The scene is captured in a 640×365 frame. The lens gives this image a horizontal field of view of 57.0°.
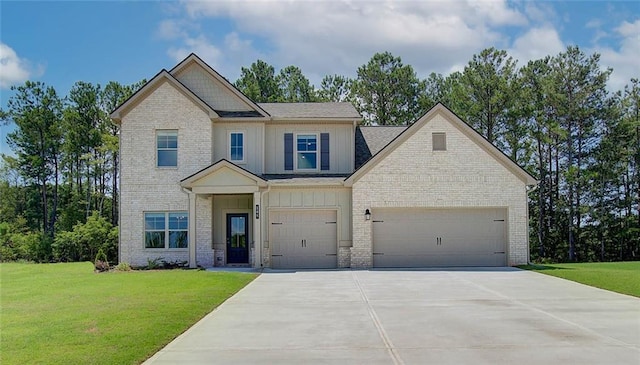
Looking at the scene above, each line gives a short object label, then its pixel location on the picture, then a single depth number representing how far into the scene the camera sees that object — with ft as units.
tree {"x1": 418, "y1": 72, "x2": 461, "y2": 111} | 142.20
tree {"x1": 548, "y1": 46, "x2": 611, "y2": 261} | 119.34
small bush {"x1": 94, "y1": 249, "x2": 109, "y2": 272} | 72.95
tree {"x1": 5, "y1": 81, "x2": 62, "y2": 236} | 132.05
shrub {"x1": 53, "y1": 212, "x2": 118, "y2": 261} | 104.12
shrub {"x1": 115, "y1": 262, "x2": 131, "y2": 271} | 72.43
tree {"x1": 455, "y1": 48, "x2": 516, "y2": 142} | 123.44
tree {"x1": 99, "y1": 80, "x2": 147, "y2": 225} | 133.69
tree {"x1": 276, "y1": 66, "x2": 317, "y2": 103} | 147.23
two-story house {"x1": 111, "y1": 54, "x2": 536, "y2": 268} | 74.23
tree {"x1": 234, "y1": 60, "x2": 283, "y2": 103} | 142.41
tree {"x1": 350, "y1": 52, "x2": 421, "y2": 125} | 138.72
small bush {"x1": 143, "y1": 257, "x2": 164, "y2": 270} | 75.56
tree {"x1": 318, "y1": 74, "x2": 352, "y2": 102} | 147.84
